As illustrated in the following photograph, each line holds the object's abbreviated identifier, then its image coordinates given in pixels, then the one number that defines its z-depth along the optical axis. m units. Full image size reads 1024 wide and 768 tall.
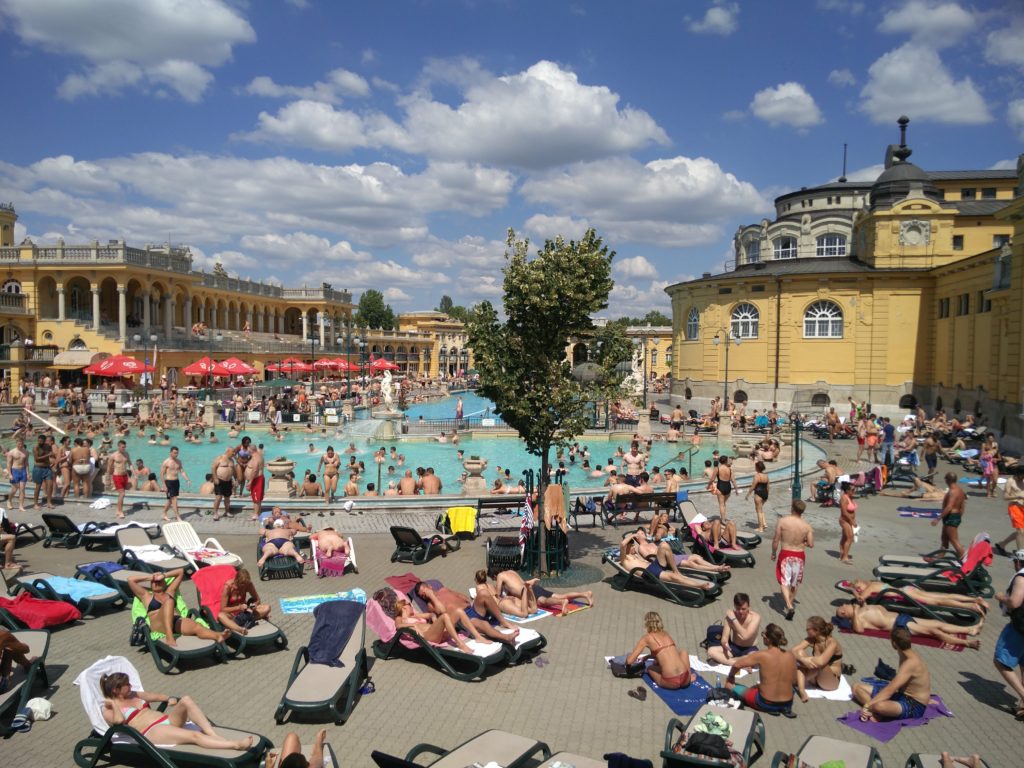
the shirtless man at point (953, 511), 11.39
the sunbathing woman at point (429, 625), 7.91
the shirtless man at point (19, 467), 15.15
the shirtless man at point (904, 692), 6.65
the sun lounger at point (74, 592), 9.30
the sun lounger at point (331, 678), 6.65
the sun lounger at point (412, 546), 12.12
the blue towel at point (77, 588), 9.37
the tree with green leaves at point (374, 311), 118.94
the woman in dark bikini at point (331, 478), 16.23
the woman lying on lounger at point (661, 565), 10.08
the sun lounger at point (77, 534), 12.52
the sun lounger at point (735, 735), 5.33
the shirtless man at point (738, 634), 7.91
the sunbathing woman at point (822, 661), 7.27
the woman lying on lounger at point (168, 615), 7.87
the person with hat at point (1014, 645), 6.81
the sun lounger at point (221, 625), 8.15
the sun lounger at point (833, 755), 5.46
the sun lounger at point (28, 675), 6.56
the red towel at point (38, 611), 8.52
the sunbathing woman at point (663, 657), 7.35
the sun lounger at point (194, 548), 11.15
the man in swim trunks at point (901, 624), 8.48
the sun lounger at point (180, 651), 7.66
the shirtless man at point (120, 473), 15.13
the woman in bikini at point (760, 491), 14.21
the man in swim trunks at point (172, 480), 14.64
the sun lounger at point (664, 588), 9.97
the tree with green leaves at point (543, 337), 10.58
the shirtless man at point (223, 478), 14.83
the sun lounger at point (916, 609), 8.99
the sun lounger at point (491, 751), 5.53
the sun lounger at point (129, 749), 5.64
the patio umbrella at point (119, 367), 36.31
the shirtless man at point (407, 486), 17.22
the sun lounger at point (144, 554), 10.81
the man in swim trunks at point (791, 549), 9.55
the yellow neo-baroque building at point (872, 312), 36.19
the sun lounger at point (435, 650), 7.65
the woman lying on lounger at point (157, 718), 5.80
